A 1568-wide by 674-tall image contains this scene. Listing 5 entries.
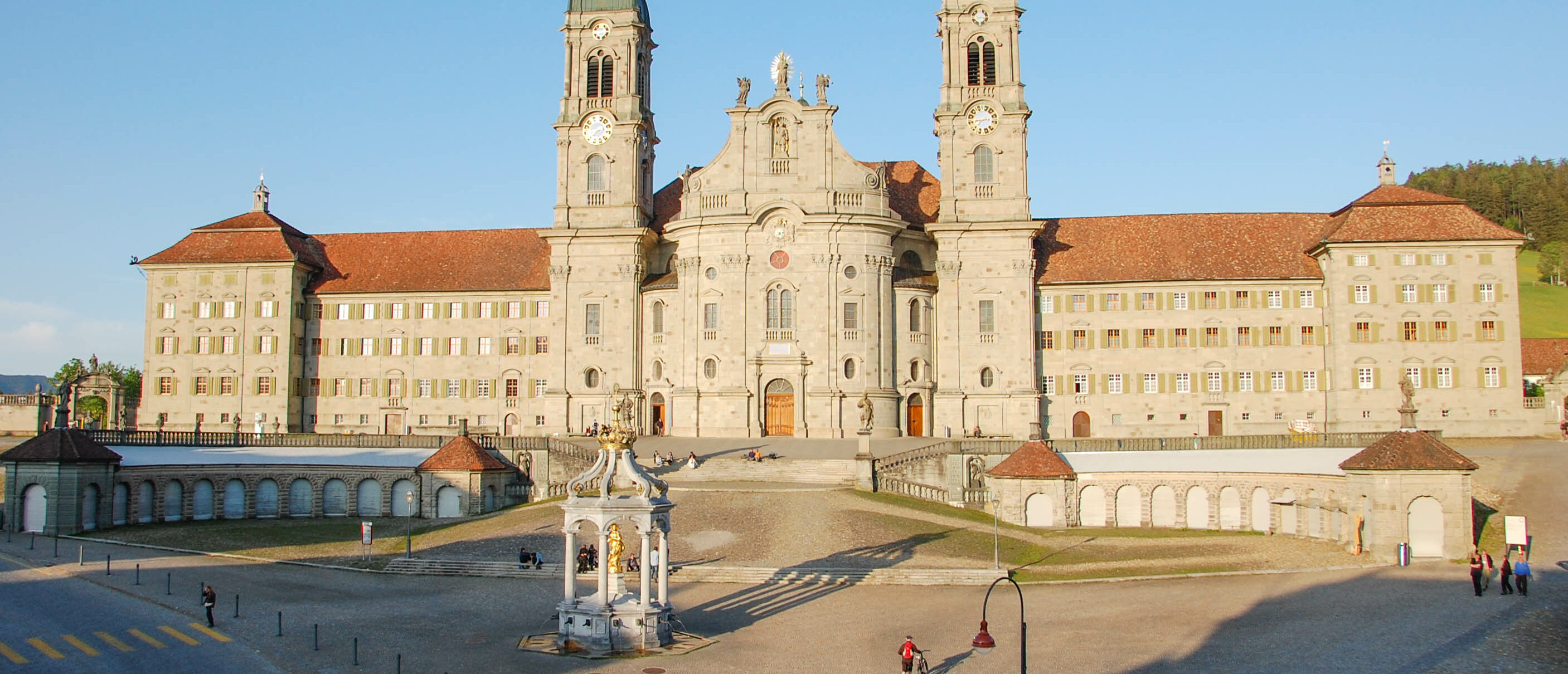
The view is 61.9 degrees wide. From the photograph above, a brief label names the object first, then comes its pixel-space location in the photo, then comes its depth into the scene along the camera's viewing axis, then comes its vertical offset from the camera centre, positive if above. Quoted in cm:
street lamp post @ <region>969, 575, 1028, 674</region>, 2522 -476
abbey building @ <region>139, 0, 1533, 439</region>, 6938 +606
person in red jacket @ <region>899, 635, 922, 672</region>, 2786 -513
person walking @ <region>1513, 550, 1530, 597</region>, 3625 -460
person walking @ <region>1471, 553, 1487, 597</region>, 3650 -448
